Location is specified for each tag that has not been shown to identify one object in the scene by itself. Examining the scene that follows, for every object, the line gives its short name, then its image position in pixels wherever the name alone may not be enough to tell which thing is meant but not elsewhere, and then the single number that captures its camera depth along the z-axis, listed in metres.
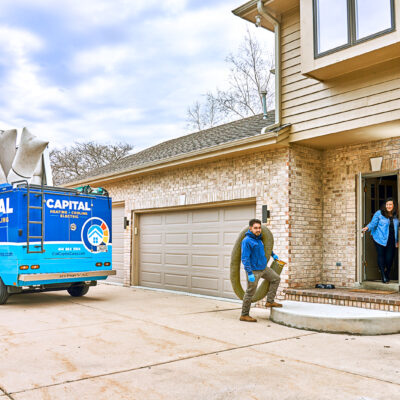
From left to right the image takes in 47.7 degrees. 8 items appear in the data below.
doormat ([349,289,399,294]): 7.99
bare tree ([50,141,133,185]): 32.19
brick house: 7.52
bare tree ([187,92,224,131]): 27.38
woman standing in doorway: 8.19
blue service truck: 8.86
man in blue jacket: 7.25
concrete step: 6.45
